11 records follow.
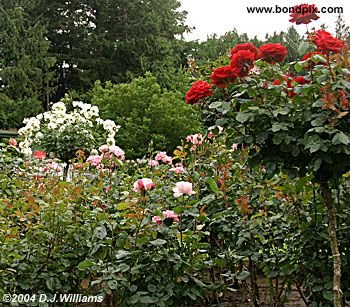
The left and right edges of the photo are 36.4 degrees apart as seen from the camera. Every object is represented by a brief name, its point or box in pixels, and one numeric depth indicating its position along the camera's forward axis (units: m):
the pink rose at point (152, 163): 3.64
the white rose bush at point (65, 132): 5.95
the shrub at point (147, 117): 12.02
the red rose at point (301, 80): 2.23
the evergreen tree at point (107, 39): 22.08
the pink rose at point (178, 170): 3.16
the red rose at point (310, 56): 2.15
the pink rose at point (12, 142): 4.27
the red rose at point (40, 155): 3.82
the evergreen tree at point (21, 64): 20.41
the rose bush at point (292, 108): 2.02
